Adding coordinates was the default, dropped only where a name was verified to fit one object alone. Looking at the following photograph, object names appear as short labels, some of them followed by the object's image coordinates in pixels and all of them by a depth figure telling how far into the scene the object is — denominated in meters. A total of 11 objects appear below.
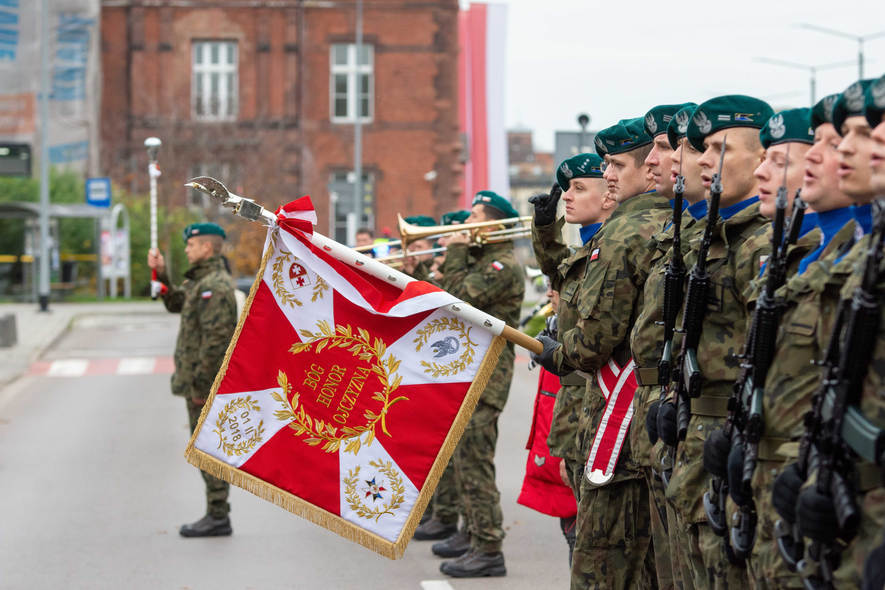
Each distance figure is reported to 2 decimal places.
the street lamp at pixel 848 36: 49.05
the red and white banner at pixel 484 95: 64.56
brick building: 85.69
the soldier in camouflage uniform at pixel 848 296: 4.68
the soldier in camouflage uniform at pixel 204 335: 14.62
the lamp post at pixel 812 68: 54.26
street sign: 55.62
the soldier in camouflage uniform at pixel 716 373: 6.80
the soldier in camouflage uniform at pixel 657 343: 7.74
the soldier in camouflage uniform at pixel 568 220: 9.73
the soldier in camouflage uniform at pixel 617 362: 8.59
